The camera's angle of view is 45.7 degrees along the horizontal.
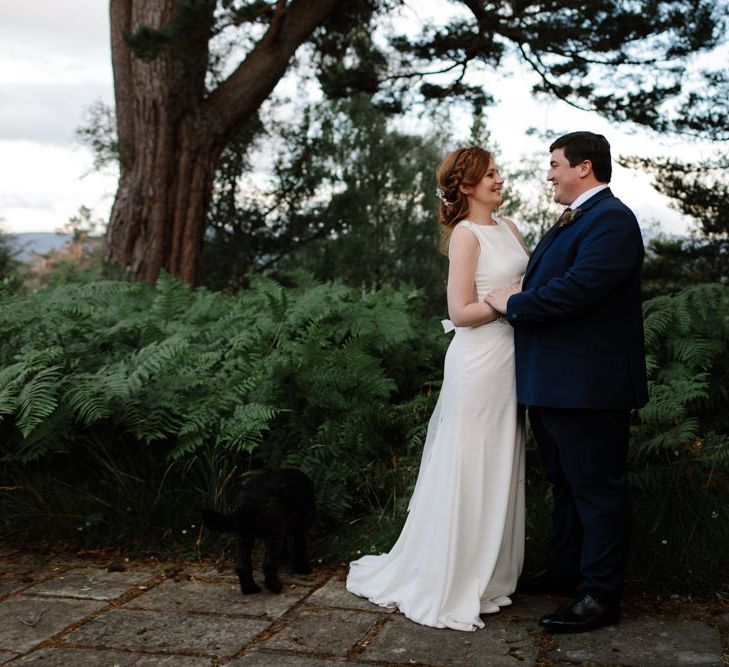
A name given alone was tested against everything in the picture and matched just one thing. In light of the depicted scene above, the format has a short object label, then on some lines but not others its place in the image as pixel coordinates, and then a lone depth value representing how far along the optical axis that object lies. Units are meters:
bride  3.99
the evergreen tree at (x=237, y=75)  12.02
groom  3.66
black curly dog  4.19
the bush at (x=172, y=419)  5.11
